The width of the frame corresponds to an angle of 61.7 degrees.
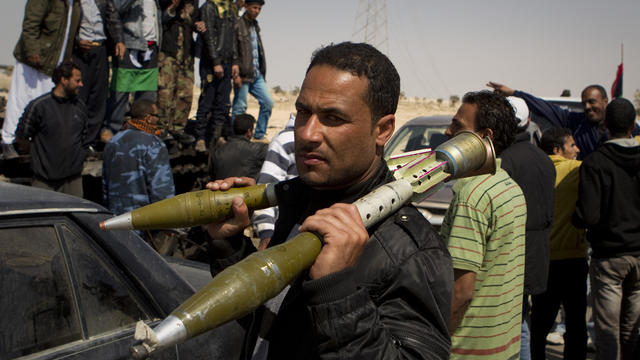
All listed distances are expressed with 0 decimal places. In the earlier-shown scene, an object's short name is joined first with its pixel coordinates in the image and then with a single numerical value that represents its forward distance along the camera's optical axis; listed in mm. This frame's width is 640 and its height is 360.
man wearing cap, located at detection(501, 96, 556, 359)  3586
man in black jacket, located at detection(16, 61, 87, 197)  5461
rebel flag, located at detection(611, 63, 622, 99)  9820
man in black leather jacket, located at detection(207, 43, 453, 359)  1264
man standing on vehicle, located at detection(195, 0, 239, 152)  7895
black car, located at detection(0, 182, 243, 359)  1981
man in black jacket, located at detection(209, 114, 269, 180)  6230
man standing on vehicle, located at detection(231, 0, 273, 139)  8539
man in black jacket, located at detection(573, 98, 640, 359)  4203
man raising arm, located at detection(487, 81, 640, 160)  6066
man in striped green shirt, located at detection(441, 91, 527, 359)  2570
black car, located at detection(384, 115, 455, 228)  7363
